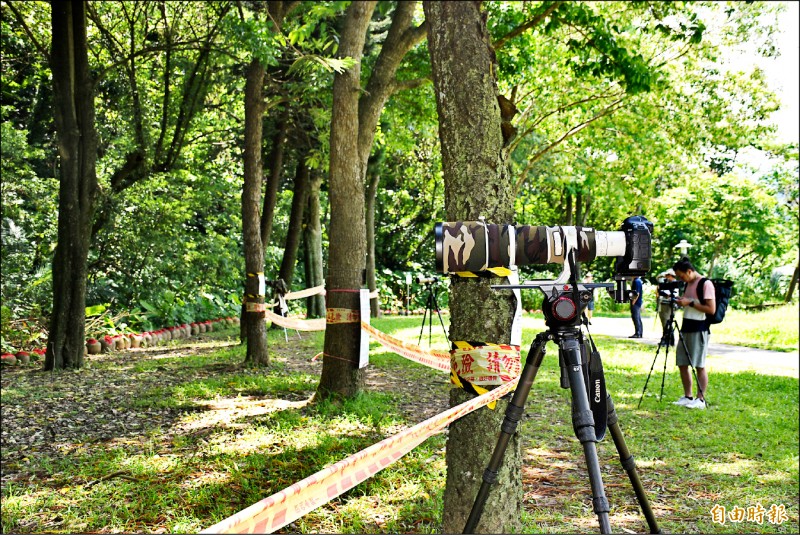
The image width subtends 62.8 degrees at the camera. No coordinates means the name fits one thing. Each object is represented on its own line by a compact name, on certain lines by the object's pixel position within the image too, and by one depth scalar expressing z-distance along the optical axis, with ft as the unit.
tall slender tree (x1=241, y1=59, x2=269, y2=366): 27.58
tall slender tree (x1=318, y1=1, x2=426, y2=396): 19.74
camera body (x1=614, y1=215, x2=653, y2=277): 7.77
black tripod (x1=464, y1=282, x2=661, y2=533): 7.36
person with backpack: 20.63
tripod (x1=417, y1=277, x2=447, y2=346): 29.13
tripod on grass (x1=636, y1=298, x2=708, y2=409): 20.79
